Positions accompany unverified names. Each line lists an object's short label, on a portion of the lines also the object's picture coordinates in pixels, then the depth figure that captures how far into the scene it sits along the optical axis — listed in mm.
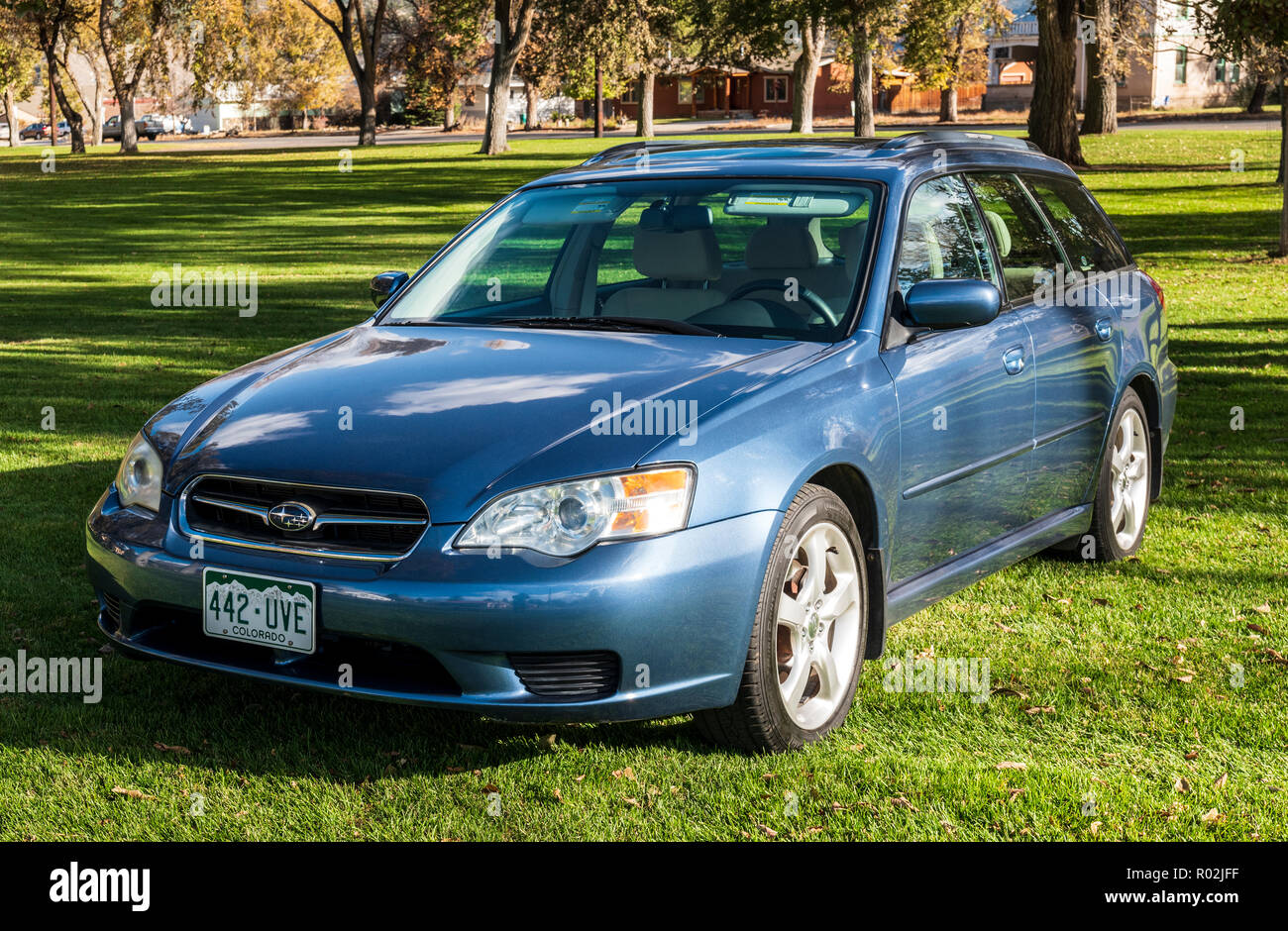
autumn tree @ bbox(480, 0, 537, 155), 45469
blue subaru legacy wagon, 3773
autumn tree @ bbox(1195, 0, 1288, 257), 14141
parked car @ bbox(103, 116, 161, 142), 88250
